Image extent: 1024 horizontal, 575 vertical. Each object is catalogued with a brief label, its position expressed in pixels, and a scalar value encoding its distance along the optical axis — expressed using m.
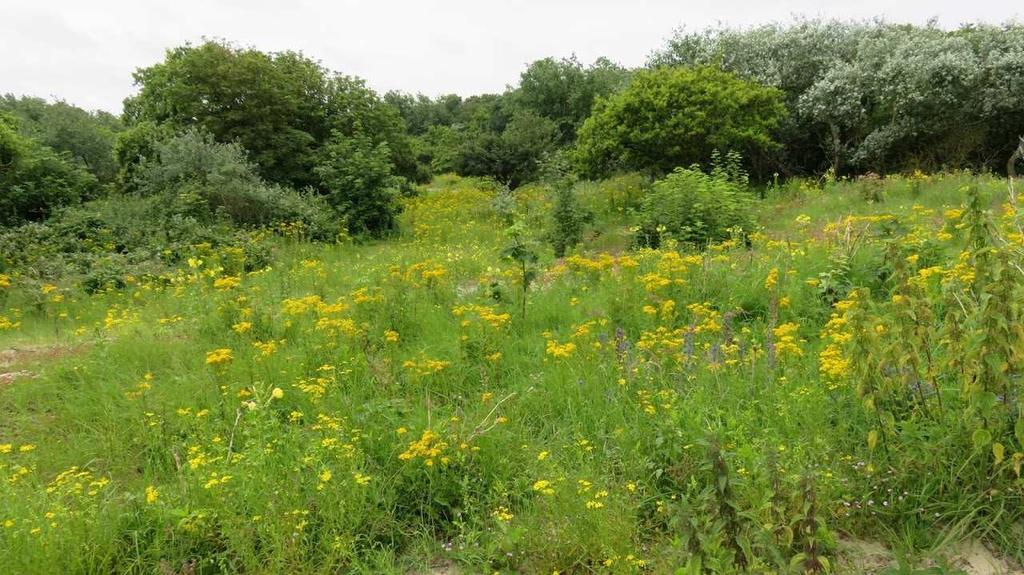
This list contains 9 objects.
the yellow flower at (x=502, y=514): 2.48
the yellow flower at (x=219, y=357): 3.43
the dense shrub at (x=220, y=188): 10.90
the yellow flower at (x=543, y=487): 2.50
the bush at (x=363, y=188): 11.87
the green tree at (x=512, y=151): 23.33
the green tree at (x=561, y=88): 30.27
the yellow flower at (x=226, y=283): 5.13
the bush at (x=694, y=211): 8.08
